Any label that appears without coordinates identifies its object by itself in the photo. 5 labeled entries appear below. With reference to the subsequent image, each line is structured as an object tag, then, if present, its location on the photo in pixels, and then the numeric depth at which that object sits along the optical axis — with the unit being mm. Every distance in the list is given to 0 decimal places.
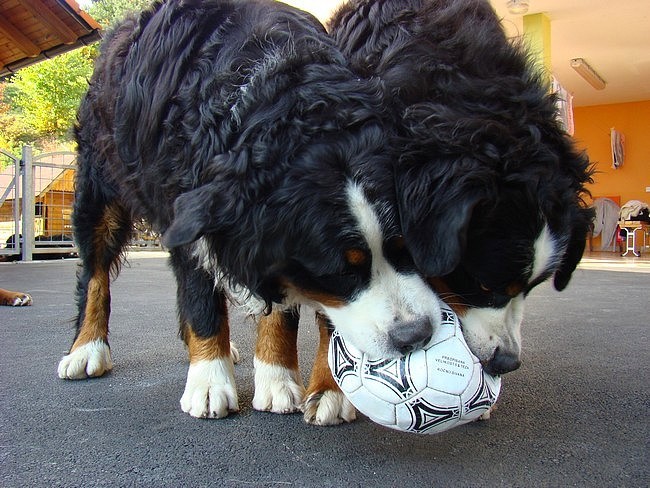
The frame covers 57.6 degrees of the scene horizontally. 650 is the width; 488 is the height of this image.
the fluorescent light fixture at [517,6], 7602
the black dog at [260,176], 1453
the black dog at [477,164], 1410
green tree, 19922
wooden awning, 6684
